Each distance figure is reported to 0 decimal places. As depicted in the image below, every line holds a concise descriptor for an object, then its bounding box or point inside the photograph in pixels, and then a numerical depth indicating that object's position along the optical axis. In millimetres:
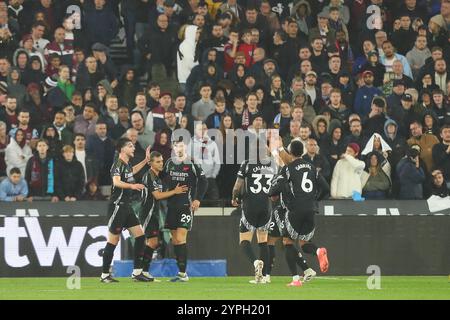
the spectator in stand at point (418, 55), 27172
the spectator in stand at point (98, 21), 26703
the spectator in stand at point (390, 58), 26578
